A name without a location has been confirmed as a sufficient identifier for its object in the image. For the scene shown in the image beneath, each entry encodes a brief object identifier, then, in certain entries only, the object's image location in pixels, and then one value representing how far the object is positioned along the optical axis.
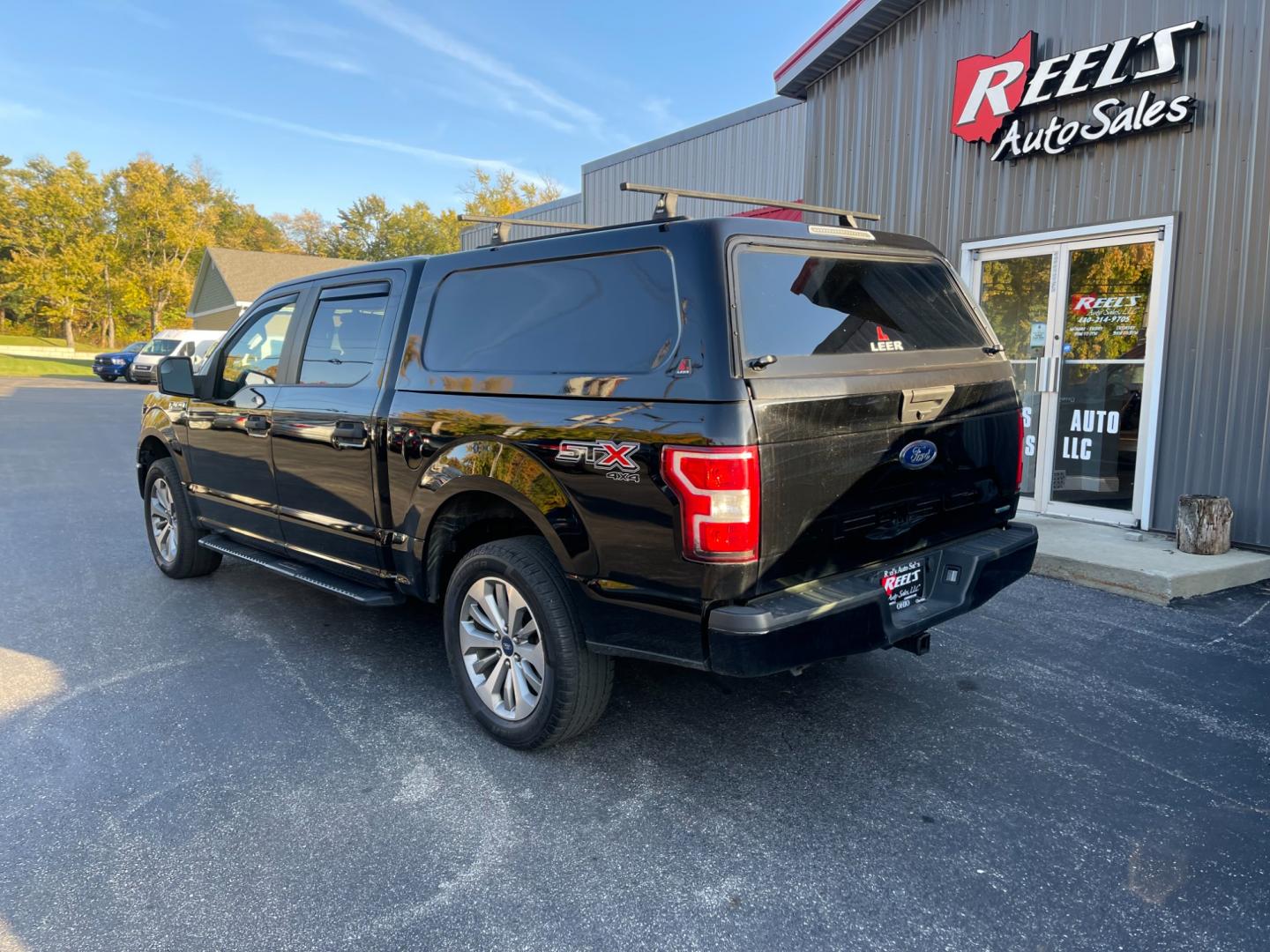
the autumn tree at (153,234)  51.72
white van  29.33
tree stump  6.24
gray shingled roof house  42.34
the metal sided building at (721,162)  13.60
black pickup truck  2.86
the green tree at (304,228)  83.88
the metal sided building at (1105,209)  6.55
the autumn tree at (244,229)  75.12
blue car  33.97
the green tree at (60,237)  49.16
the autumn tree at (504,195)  56.41
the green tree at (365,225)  70.25
